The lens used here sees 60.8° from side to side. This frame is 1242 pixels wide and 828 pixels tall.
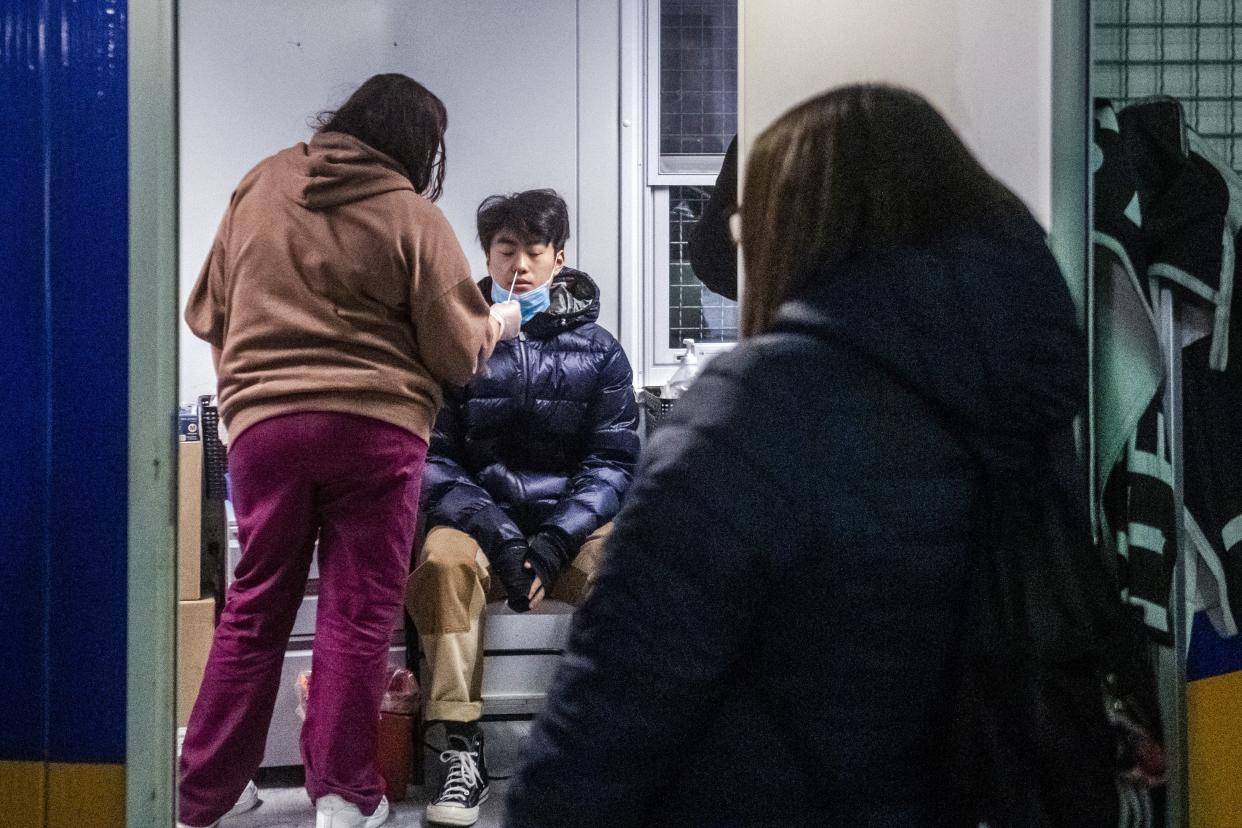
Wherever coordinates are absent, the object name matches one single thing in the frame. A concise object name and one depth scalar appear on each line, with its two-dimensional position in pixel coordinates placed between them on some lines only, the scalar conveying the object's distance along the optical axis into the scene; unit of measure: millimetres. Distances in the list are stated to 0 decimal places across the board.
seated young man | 2604
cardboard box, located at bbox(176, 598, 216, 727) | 2867
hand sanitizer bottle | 3258
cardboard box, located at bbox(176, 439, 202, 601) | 2861
